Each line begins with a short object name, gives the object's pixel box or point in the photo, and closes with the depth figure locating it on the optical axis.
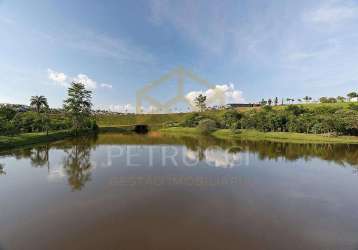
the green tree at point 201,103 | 82.12
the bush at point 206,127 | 52.80
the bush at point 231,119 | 53.00
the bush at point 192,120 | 61.32
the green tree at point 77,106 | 41.91
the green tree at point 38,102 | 38.09
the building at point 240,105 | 107.93
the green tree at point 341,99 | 85.47
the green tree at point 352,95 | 82.25
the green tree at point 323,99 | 86.06
